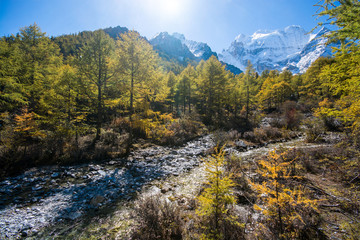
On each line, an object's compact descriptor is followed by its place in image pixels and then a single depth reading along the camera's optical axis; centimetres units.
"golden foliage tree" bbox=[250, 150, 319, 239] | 300
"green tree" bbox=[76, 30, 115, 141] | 1234
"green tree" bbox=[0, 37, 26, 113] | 1313
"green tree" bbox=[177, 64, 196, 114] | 2867
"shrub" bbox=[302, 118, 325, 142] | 1345
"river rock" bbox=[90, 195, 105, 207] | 576
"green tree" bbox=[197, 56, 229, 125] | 2381
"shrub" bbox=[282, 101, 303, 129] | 1980
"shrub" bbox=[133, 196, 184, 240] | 352
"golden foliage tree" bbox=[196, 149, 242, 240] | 303
